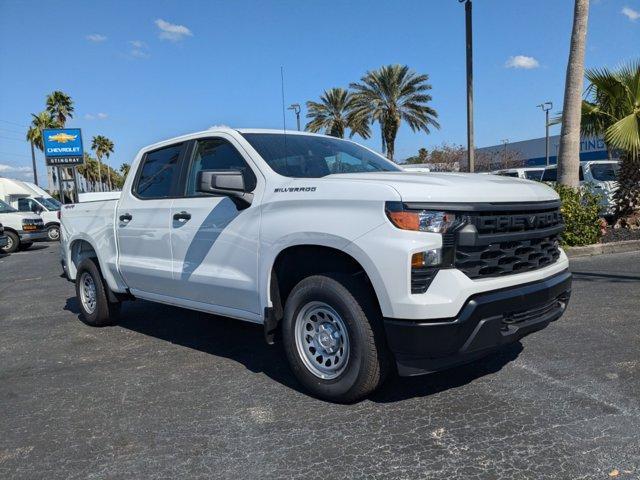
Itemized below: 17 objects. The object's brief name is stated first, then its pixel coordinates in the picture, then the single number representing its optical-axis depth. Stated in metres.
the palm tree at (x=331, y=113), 36.91
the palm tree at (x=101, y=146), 98.69
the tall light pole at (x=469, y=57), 13.84
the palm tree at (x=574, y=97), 10.68
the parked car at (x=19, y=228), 18.14
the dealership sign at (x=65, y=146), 33.16
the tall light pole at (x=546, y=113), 35.33
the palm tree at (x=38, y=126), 56.39
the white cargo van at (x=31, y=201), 21.67
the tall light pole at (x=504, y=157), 41.82
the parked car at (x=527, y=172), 17.41
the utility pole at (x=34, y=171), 52.40
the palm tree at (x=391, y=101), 31.30
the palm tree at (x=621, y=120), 10.91
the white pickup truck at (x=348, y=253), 3.19
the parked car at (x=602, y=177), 13.70
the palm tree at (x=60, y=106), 54.62
